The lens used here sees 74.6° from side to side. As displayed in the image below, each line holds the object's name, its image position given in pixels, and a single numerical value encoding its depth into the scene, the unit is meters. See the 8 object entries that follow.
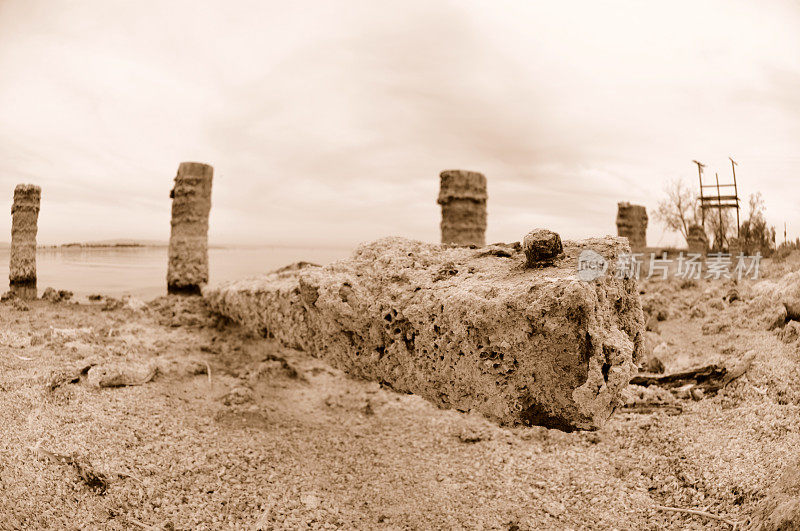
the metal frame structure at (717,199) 14.12
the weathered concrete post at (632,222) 13.78
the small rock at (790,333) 4.74
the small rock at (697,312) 6.52
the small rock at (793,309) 5.11
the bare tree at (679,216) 22.33
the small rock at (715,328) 5.76
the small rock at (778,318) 5.16
